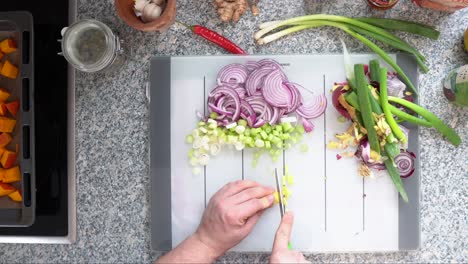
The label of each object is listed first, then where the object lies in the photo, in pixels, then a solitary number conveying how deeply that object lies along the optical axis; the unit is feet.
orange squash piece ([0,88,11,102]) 2.55
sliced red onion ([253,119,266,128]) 2.55
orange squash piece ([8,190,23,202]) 2.60
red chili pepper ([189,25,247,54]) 2.65
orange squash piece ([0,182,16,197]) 2.58
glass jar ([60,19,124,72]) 2.49
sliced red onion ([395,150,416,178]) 2.59
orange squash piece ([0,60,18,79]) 2.56
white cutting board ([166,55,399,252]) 2.64
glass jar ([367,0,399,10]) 2.50
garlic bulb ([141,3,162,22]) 2.46
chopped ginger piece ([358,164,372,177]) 2.58
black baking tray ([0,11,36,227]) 2.54
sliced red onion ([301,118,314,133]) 2.60
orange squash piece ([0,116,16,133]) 2.55
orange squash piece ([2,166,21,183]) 2.57
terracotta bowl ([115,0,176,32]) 2.42
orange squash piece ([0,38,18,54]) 2.57
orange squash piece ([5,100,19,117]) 2.57
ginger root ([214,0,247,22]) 2.62
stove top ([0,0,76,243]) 2.64
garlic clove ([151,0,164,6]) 2.48
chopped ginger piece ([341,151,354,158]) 2.62
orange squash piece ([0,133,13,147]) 2.56
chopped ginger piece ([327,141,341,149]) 2.61
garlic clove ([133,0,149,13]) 2.47
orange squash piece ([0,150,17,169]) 2.56
